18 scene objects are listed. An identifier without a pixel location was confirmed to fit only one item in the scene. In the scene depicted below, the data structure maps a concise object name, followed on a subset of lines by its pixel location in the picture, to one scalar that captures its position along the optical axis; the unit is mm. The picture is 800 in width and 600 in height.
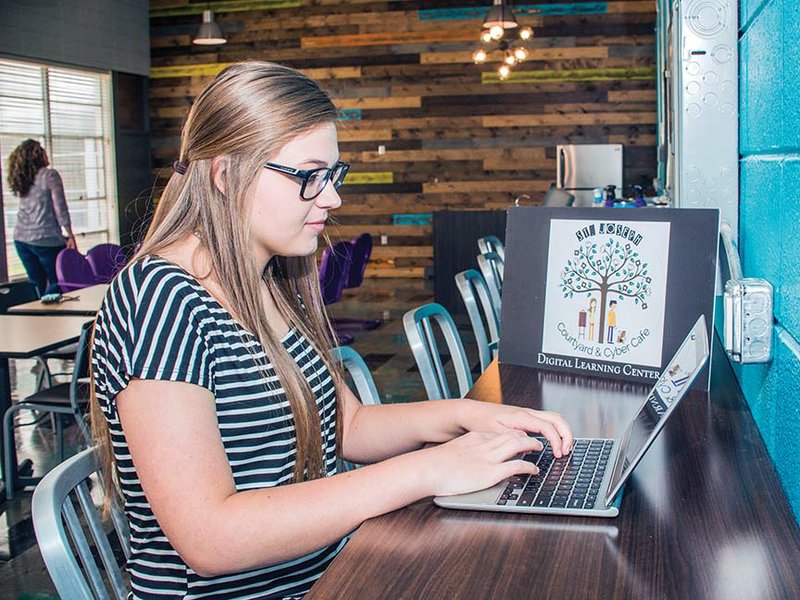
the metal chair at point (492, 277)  4309
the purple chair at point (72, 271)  6207
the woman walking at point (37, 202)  7305
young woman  1210
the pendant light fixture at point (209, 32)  9141
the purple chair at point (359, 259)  7289
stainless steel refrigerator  9406
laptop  1241
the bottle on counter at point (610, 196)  5496
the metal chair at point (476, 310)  3441
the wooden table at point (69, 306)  4434
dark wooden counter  1022
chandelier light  7535
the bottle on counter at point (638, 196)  5367
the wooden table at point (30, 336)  3529
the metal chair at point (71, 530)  1172
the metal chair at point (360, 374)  2062
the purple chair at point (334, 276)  7020
